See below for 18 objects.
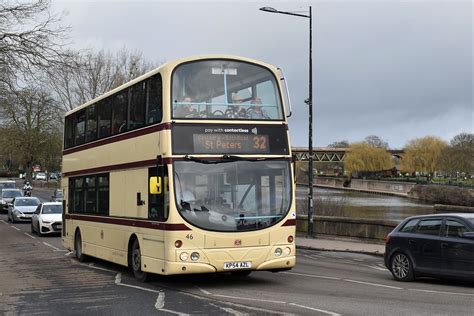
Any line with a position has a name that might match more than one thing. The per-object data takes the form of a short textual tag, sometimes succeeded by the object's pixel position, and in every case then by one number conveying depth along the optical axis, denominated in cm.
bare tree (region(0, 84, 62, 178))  6395
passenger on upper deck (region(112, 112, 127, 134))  1320
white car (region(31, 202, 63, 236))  2608
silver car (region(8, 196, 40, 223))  3519
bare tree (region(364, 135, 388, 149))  13862
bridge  12064
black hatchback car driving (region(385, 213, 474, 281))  1138
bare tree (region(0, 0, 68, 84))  2573
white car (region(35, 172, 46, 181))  10651
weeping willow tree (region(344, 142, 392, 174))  11688
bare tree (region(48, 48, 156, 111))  4828
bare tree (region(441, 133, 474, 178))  9575
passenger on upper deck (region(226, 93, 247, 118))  1149
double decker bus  1082
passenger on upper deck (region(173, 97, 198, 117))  1117
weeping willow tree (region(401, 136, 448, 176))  10925
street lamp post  2327
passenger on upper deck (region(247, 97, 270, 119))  1162
